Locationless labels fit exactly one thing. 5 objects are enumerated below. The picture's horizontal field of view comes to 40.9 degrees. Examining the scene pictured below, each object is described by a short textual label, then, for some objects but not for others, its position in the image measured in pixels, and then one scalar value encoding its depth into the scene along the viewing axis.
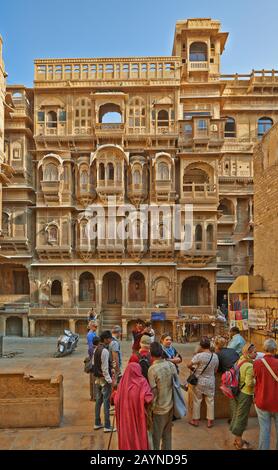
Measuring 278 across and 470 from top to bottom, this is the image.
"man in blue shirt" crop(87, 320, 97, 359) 9.84
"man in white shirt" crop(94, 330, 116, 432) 7.28
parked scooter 17.91
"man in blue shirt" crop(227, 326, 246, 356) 8.90
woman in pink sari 5.06
